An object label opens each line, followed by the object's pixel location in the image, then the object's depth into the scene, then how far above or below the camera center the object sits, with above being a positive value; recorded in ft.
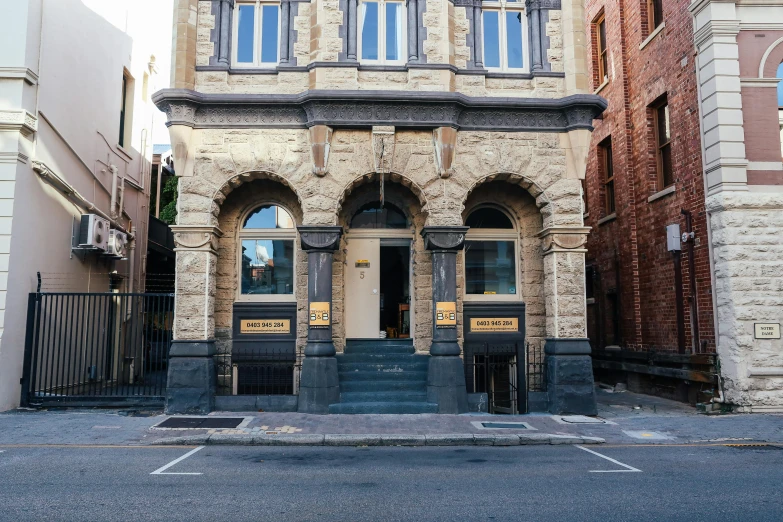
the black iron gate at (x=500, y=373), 42.37 -2.53
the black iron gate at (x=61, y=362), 39.65 -1.63
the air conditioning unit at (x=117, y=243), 48.91 +7.75
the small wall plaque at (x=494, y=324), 42.70 +0.90
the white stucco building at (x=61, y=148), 38.52 +14.34
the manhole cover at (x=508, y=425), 34.60 -5.04
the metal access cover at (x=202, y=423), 34.04 -4.82
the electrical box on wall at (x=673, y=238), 44.80 +7.21
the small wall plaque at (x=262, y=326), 41.78 +0.78
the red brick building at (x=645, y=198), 44.47 +11.63
